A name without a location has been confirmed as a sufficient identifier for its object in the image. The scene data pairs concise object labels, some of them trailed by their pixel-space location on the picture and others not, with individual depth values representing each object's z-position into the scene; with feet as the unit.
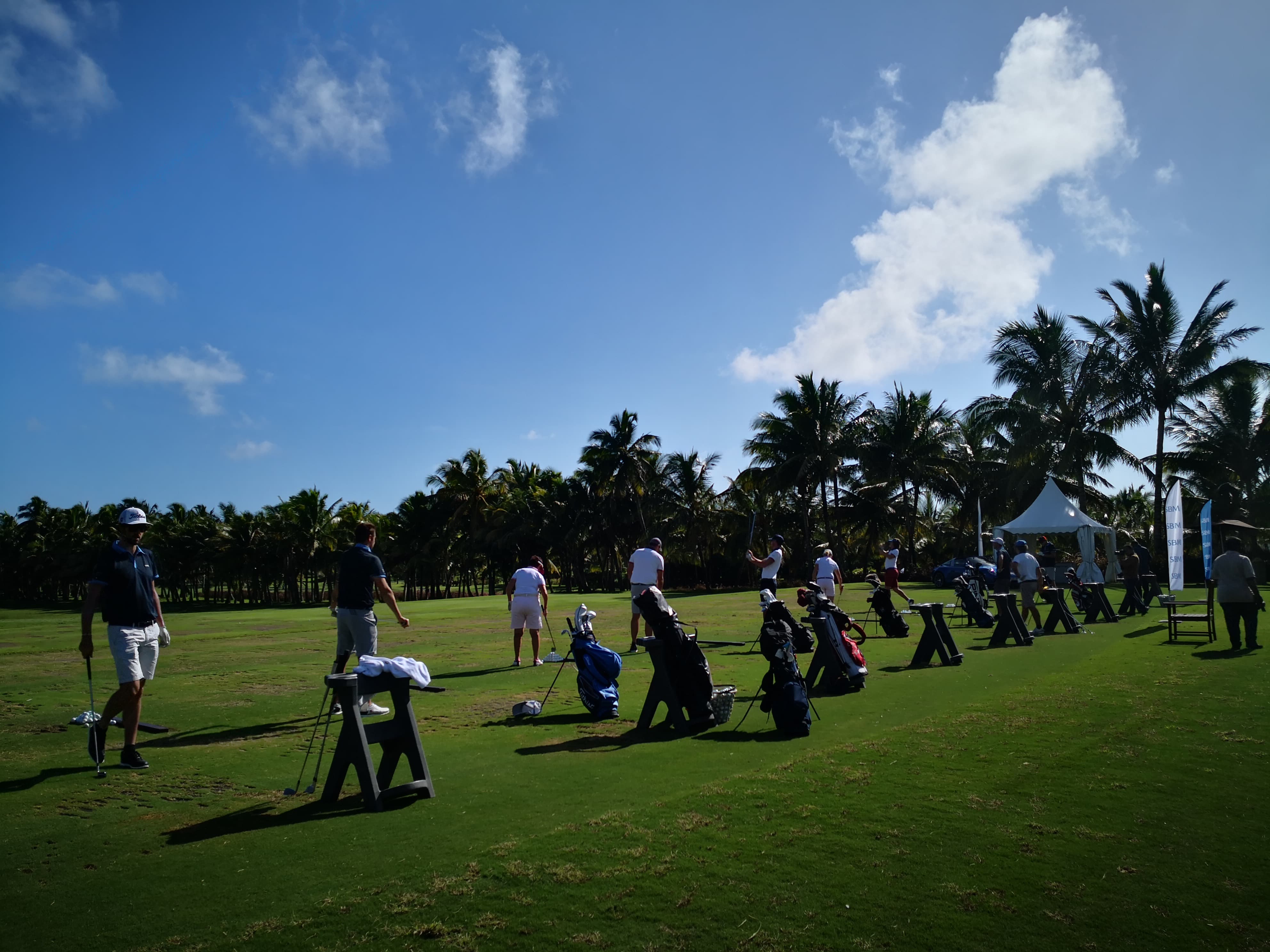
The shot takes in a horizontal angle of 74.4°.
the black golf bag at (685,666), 26.63
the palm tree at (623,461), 169.68
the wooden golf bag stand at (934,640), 40.06
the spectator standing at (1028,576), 53.98
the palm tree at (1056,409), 130.41
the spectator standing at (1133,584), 67.92
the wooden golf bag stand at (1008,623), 48.21
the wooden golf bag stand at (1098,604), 61.67
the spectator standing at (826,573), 52.70
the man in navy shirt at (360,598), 28.48
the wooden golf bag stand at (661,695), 25.99
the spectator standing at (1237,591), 43.98
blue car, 69.46
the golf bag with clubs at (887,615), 50.78
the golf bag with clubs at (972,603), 57.21
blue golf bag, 29.12
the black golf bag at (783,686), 25.50
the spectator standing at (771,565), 47.78
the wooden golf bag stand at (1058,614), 54.34
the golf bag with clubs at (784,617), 28.09
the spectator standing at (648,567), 42.09
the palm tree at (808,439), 145.28
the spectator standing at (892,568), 62.08
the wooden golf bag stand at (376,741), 18.52
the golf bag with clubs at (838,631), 33.50
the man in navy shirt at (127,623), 22.81
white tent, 101.91
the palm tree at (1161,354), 121.80
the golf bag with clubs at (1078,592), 67.31
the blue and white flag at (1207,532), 47.26
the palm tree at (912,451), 145.79
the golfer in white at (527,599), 40.98
